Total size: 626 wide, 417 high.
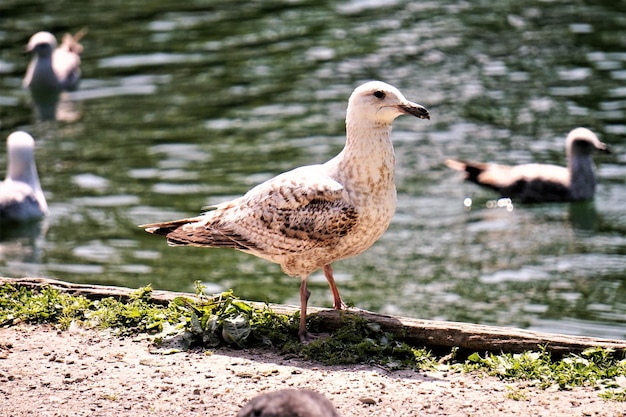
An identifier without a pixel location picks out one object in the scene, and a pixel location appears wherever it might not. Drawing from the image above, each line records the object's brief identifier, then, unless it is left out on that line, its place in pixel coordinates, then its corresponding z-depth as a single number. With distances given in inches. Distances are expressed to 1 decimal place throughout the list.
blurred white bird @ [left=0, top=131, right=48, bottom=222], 1143.0
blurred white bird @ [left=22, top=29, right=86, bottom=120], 1517.0
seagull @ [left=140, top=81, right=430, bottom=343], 610.5
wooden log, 589.0
